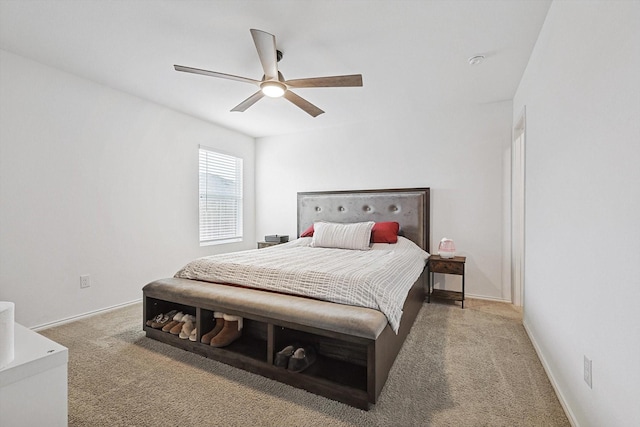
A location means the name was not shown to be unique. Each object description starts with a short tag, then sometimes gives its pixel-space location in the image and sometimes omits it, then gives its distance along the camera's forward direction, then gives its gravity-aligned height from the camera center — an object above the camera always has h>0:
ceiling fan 1.89 +1.04
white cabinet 0.92 -0.59
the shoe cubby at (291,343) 1.61 -0.96
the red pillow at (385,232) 3.56 -0.24
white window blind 4.29 +0.24
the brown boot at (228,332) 2.02 -0.87
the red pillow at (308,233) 4.15 -0.29
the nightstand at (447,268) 3.25 -0.63
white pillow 3.44 -0.28
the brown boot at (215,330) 2.07 -0.87
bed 1.56 -0.81
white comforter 1.83 -0.46
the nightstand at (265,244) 4.64 -0.50
